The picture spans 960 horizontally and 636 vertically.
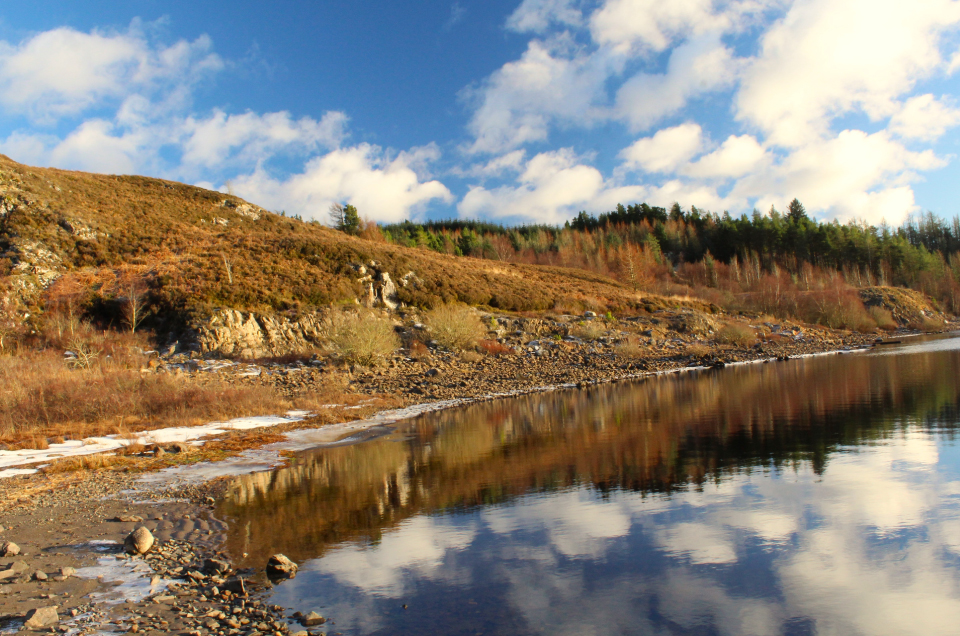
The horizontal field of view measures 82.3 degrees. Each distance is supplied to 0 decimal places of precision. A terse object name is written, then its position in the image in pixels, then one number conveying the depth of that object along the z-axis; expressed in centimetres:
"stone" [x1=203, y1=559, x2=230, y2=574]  675
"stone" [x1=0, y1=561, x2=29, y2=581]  620
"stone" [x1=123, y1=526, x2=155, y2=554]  733
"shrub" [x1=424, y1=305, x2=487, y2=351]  3700
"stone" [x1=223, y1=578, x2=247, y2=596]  618
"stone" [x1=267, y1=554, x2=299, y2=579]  678
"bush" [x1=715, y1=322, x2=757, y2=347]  4781
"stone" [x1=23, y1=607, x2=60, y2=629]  502
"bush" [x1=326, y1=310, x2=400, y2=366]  3081
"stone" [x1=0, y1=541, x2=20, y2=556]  694
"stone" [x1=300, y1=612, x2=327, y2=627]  555
